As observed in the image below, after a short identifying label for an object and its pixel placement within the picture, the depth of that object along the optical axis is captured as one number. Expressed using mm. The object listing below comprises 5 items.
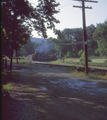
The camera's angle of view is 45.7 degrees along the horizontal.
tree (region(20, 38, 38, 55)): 85438
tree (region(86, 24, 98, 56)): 64875
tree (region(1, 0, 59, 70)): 9497
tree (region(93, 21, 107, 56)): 32969
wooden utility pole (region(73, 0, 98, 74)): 14114
